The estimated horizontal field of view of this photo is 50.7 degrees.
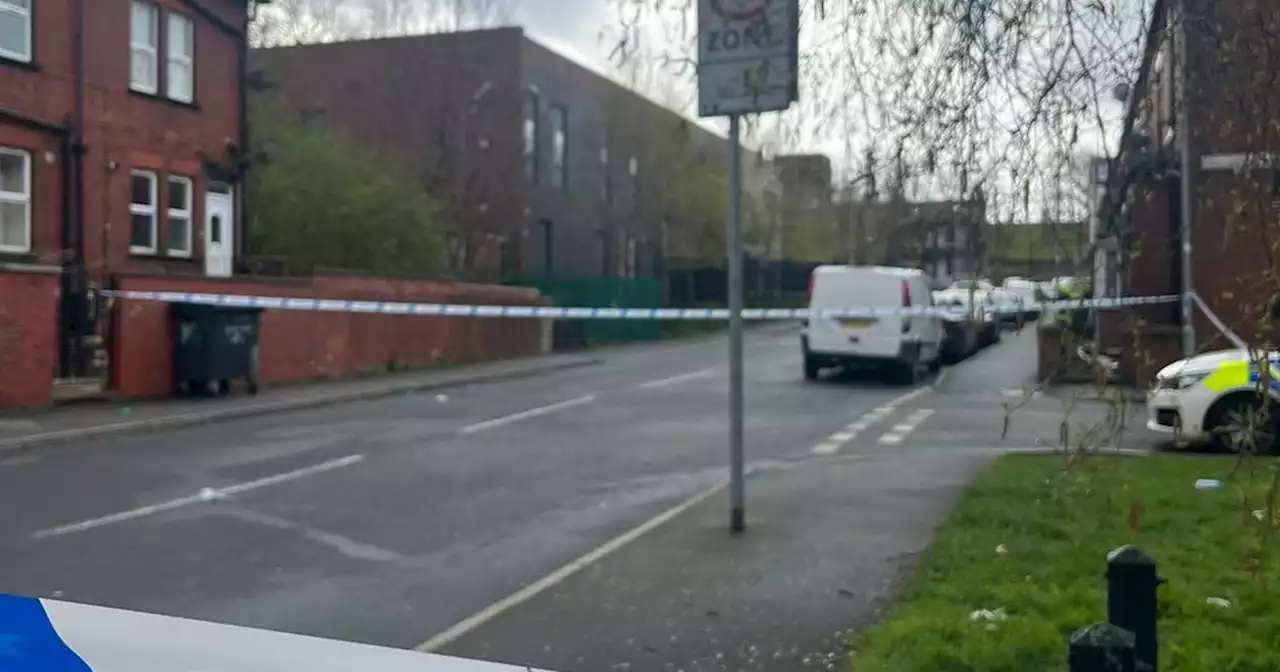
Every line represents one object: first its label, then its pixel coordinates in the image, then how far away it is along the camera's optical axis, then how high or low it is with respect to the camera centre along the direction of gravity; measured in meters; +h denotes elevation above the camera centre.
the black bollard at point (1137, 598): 3.87 -0.83
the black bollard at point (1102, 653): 2.94 -0.75
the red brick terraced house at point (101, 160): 18.22 +2.32
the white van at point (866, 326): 23.19 -0.32
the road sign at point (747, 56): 7.57 +1.45
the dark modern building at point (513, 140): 37.81 +5.22
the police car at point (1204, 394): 12.99 -0.82
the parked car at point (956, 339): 28.94 -0.69
